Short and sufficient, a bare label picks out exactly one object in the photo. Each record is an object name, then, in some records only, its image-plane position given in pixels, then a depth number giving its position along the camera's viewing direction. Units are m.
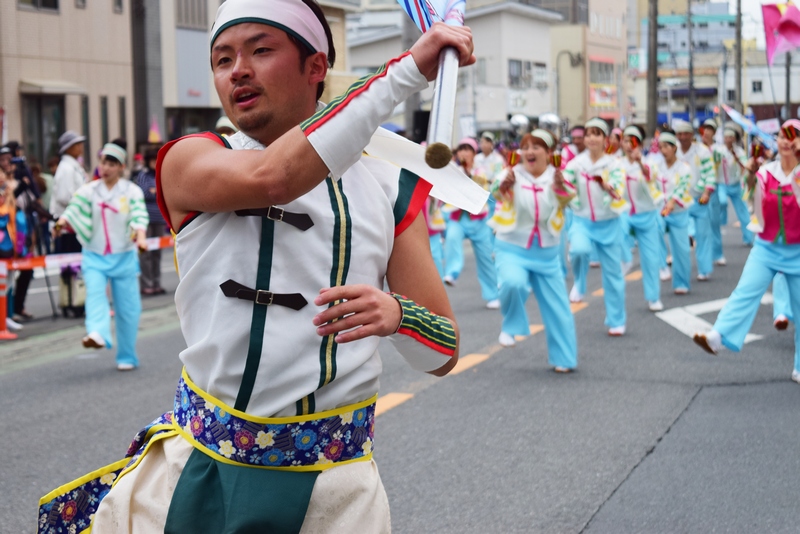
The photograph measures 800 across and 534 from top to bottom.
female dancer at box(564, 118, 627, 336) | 11.03
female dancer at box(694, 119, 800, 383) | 7.71
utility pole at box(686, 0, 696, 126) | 52.88
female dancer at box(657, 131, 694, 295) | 13.16
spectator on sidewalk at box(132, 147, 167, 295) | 13.59
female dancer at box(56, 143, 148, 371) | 8.76
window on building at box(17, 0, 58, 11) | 24.25
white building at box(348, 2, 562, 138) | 50.84
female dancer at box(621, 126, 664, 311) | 11.70
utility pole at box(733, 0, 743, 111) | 47.84
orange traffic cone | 10.57
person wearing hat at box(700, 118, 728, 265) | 15.73
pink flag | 6.70
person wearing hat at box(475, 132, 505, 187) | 18.98
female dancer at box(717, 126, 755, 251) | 17.52
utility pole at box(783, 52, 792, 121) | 53.41
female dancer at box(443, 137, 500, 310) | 12.59
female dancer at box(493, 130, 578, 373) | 8.31
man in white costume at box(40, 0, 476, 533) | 2.18
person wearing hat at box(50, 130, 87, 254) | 12.21
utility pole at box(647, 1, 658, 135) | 30.50
